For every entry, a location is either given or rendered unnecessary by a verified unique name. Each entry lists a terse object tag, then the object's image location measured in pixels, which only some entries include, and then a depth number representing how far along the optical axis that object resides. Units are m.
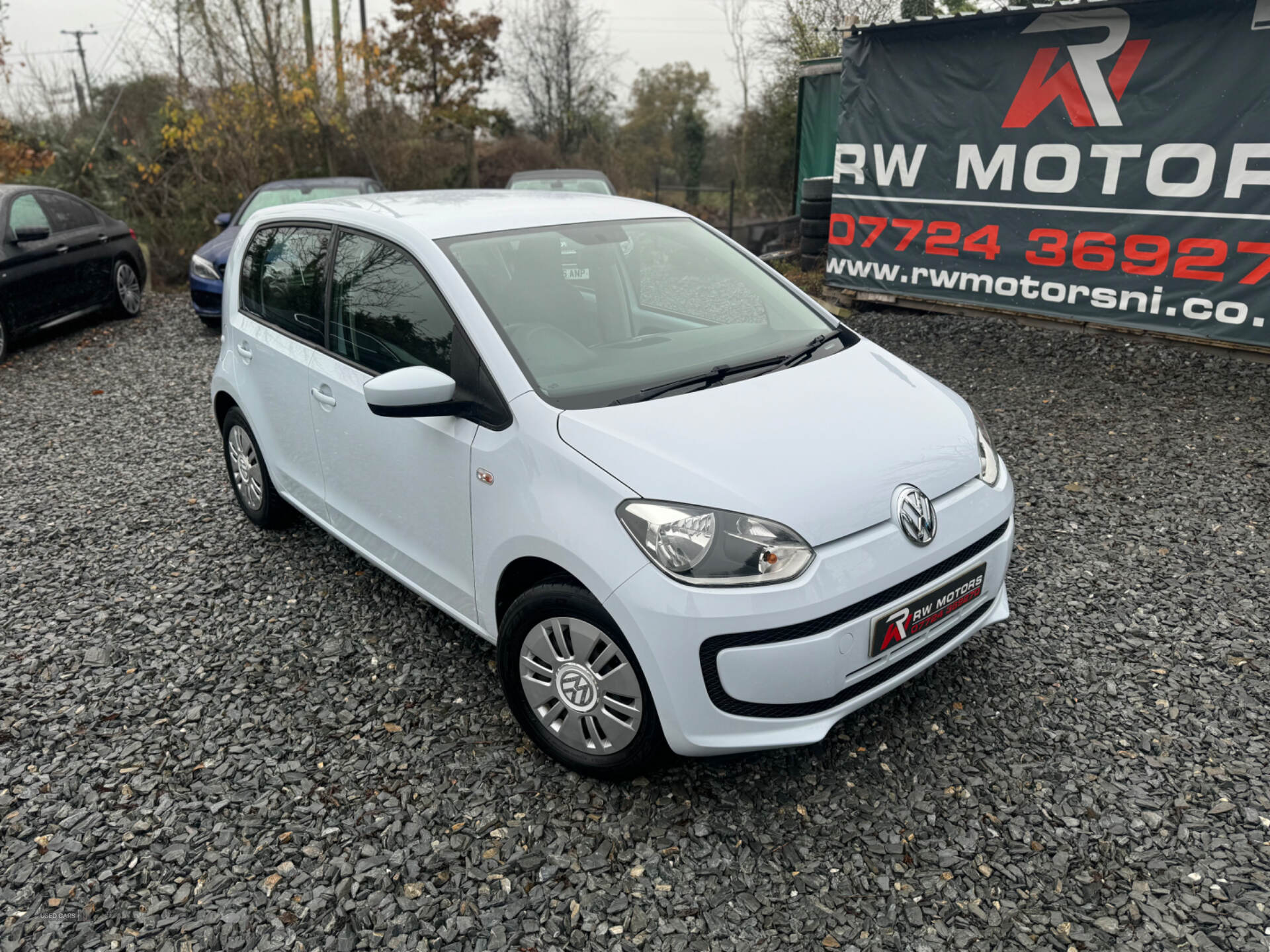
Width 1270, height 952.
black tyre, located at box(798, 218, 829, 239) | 10.72
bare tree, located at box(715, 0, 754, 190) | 23.64
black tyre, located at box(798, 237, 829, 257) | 10.85
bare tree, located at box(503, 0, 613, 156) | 34.25
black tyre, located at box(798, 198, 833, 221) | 10.57
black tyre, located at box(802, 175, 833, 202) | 10.51
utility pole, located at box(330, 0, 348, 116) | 18.25
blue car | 10.04
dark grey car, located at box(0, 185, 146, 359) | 9.20
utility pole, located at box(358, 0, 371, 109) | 18.47
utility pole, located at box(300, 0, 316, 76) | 17.78
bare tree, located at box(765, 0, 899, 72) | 17.88
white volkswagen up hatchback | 2.54
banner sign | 6.54
